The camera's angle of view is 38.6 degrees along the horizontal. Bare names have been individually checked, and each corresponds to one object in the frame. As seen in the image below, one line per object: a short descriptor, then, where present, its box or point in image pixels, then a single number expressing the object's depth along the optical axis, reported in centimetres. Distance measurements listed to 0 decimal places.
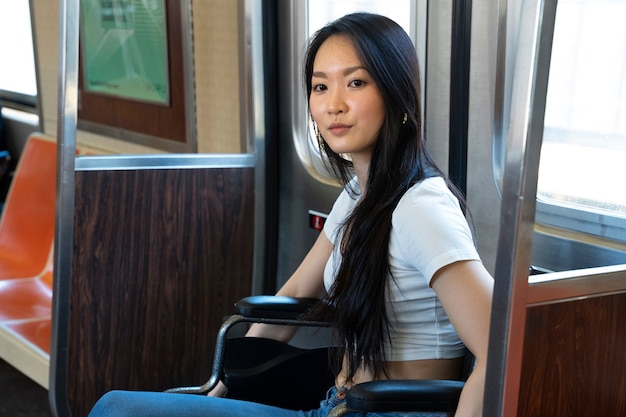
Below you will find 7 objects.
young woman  184
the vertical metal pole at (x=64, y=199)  248
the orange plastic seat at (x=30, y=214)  421
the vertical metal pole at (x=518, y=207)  132
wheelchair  217
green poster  382
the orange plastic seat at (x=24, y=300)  356
